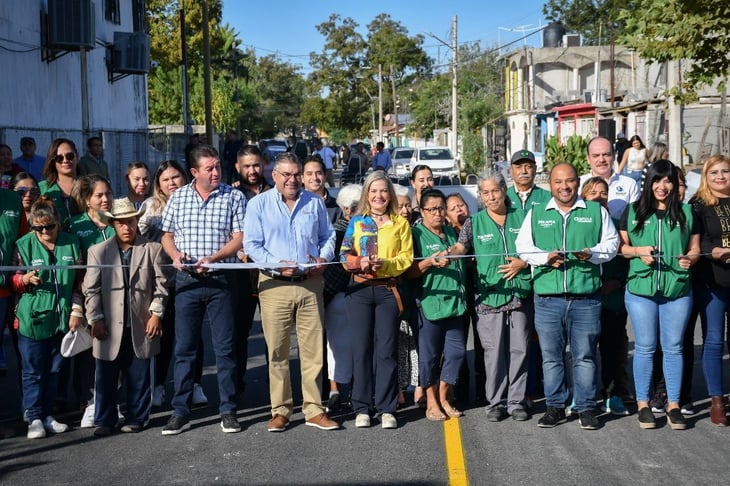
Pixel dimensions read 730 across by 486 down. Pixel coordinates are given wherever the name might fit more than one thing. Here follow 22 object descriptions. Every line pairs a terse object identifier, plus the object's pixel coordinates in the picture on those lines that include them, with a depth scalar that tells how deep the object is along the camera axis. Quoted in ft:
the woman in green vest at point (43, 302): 25.02
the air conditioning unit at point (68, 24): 73.20
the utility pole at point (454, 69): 174.29
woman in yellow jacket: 25.26
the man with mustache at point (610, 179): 29.37
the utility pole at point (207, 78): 111.46
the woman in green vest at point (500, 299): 25.80
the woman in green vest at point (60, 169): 31.37
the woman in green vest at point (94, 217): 26.07
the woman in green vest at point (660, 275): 24.77
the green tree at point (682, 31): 51.24
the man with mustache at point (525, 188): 27.25
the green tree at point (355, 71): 302.25
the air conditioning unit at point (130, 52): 96.17
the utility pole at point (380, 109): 282.56
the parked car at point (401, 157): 149.48
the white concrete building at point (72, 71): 67.41
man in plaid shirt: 25.27
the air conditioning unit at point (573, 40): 215.10
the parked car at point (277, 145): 184.83
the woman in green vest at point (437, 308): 25.93
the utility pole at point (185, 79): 117.91
